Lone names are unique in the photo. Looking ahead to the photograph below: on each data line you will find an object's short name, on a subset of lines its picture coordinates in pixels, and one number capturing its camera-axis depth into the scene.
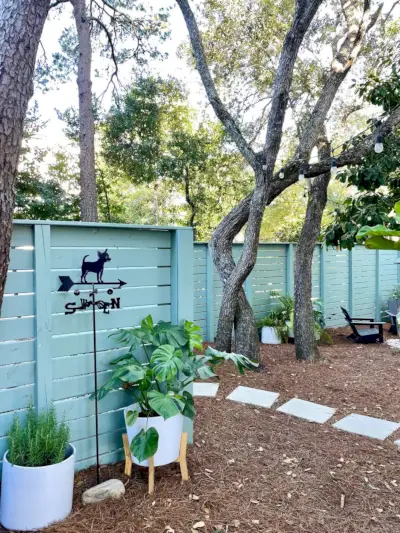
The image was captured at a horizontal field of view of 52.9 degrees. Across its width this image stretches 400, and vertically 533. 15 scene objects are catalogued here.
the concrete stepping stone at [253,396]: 3.53
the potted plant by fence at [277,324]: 6.07
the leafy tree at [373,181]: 4.36
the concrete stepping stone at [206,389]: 3.65
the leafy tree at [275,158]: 4.28
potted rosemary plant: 1.85
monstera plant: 2.07
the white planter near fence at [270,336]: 6.05
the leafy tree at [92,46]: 7.55
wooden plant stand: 2.31
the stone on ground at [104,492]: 2.05
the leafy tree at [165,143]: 9.27
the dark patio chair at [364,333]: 6.48
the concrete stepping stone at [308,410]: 3.29
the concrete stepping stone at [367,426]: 3.02
